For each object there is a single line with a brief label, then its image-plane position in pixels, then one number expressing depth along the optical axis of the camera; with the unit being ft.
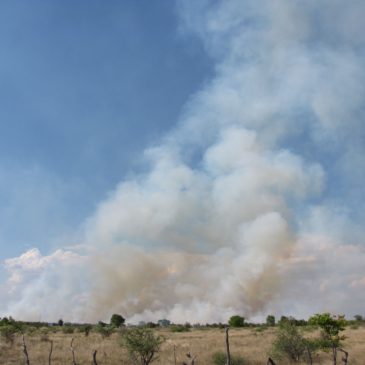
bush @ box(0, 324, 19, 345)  197.15
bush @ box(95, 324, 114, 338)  252.38
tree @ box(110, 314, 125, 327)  488.07
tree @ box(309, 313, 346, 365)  126.21
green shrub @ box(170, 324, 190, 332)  342.44
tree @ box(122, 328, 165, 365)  144.70
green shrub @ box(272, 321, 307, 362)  155.33
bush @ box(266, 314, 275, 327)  463.42
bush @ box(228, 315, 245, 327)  412.20
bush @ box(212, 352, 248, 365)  148.97
